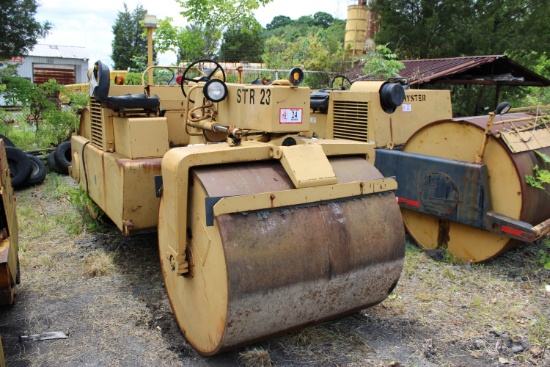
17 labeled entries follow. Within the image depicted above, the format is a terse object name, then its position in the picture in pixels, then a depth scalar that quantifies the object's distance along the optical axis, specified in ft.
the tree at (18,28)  44.80
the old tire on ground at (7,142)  31.45
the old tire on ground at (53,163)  33.09
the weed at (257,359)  10.84
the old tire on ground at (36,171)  29.89
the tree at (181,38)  52.90
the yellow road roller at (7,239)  11.62
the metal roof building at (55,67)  107.65
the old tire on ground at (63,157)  32.60
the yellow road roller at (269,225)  9.87
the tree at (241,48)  106.22
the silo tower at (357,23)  98.27
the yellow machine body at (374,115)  21.06
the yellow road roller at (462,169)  16.19
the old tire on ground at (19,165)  28.73
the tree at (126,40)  123.65
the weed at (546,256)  15.77
